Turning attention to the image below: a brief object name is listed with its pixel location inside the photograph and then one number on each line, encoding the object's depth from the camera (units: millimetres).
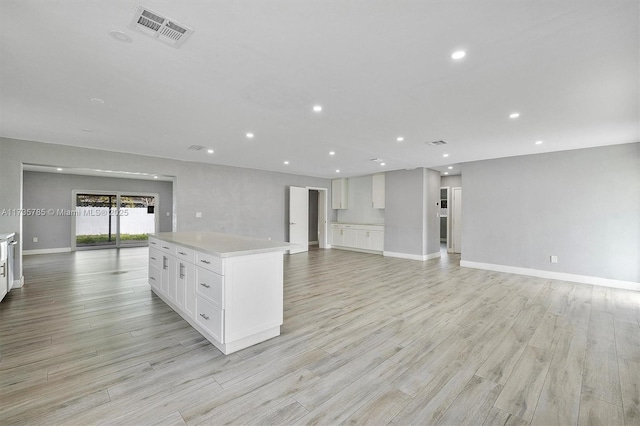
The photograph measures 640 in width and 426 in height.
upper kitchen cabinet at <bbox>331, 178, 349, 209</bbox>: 9875
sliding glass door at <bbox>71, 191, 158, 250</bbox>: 9109
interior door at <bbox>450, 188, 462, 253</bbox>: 9023
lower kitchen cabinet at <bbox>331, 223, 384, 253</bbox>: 8766
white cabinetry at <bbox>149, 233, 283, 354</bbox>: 2564
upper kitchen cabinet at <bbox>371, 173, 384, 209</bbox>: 8758
